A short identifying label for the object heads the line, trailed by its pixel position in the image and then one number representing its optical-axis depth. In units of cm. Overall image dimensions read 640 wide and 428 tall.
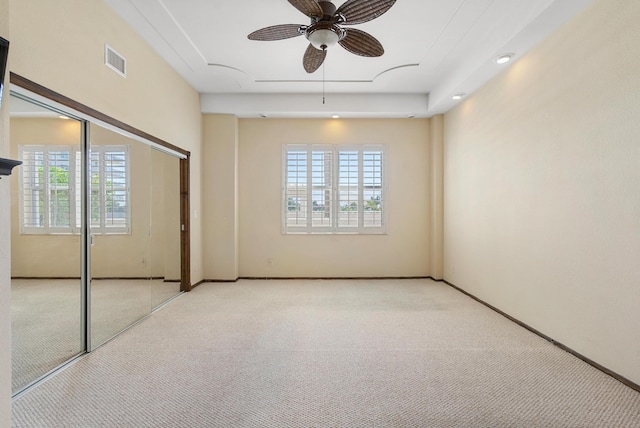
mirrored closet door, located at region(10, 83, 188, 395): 228
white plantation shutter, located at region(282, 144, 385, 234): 574
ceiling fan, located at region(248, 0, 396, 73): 228
